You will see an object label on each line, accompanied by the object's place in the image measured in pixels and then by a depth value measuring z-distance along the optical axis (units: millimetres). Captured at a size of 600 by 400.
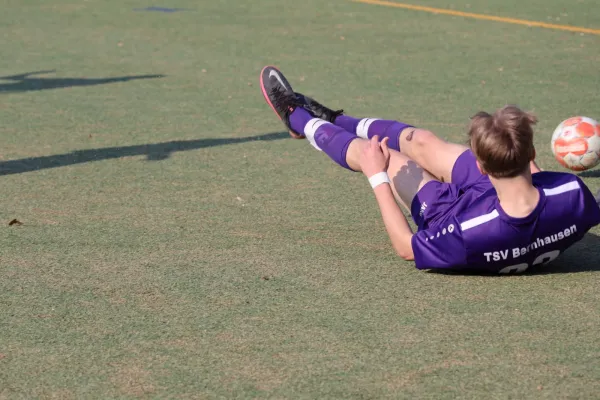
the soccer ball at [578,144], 13133
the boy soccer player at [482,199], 8656
